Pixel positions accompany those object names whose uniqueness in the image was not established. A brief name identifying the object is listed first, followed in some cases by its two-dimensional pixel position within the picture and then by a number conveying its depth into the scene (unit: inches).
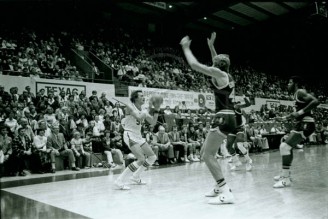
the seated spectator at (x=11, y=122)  345.2
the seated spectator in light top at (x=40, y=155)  337.4
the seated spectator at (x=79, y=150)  367.2
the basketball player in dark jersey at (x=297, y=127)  225.7
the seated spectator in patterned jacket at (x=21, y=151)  319.3
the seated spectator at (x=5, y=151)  306.3
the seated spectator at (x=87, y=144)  382.3
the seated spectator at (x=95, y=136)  390.7
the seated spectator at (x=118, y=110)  460.4
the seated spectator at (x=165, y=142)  413.8
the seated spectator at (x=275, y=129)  674.5
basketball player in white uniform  226.7
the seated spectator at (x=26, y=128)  338.6
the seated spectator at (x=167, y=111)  496.0
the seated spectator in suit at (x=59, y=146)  353.7
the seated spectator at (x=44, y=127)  347.3
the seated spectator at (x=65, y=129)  382.3
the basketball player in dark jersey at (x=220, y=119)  179.2
